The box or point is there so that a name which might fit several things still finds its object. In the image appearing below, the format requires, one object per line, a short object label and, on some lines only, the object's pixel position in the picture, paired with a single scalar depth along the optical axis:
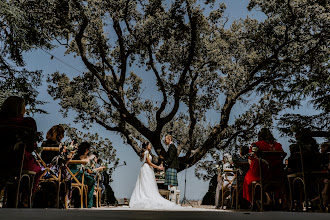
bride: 9.09
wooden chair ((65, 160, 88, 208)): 6.75
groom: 10.40
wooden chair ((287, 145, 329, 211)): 5.20
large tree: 13.18
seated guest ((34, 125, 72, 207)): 6.32
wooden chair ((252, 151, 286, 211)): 5.83
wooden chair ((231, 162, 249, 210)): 7.09
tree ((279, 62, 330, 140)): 11.34
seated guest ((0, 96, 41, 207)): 4.67
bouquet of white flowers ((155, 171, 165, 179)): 11.21
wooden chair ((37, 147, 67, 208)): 5.79
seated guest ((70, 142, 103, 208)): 7.32
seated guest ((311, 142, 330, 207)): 5.32
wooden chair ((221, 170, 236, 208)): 8.38
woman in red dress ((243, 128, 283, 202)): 6.14
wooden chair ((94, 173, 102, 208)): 8.91
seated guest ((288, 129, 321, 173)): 5.11
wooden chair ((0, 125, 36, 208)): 4.27
